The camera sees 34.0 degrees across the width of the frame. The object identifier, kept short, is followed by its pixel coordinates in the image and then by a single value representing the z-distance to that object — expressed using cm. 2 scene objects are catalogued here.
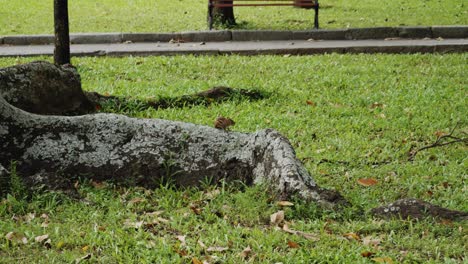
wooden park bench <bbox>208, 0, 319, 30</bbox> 1359
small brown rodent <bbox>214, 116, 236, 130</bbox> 751
